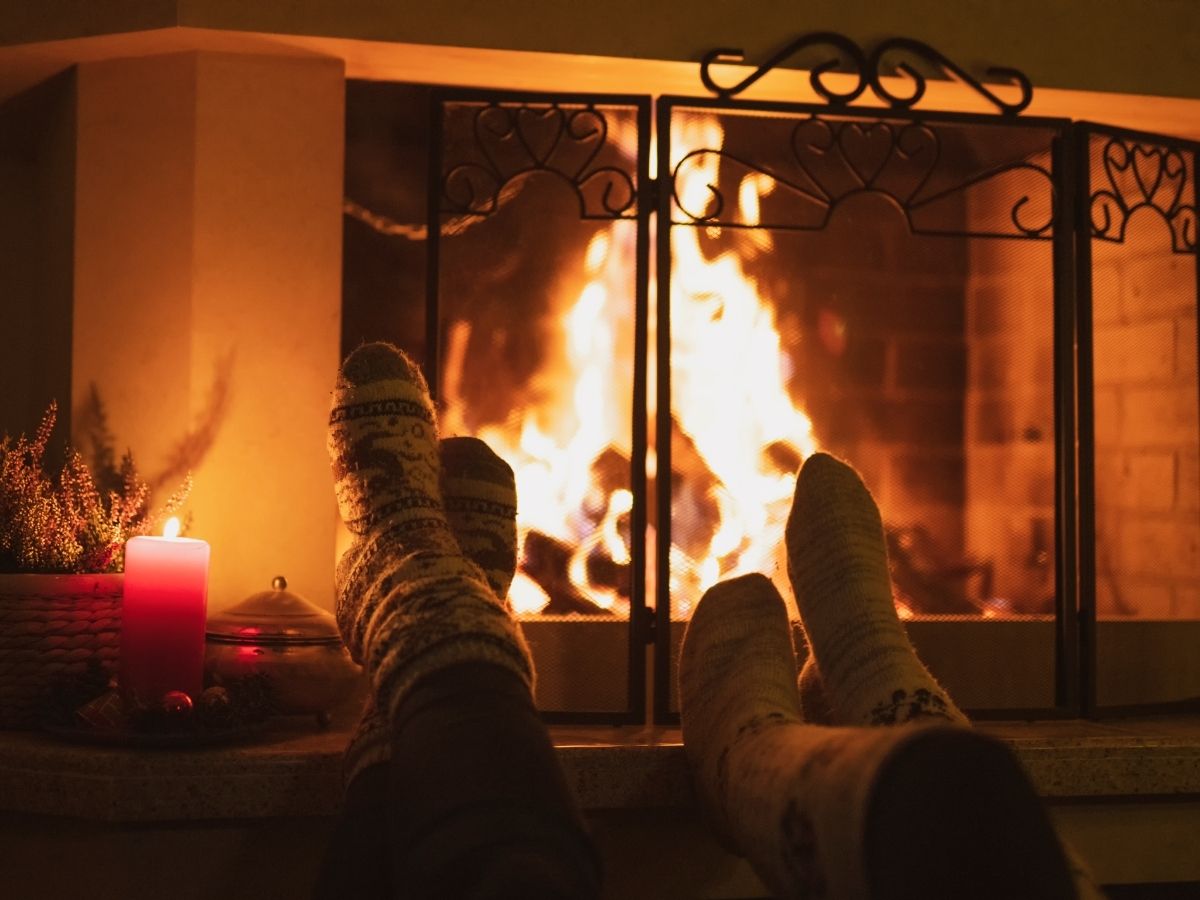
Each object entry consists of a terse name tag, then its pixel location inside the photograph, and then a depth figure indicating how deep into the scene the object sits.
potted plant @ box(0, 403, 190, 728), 1.21
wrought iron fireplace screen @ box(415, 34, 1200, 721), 1.44
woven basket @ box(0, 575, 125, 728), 1.21
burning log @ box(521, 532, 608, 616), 1.47
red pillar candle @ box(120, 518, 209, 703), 1.14
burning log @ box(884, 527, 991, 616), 1.53
